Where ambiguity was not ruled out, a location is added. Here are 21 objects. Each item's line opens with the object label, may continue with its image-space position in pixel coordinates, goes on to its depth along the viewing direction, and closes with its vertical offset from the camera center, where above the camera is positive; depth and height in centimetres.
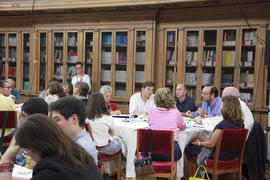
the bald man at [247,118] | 372 -45
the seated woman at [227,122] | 327 -45
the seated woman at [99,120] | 342 -48
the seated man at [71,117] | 201 -27
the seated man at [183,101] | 512 -35
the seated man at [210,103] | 462 -34
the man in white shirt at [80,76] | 708 +7
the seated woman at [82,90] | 509 -19
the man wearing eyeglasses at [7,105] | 389 -37
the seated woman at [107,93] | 465 -22
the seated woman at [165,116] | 346 -42
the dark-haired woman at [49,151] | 126 -32
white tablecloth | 357 -71
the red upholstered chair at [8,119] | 378 -54
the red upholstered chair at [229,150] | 318 -76
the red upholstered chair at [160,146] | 305 -69
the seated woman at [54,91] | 475 -21
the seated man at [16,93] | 626 -34
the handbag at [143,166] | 295 -87
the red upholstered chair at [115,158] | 362 -98
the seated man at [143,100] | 509 -35
